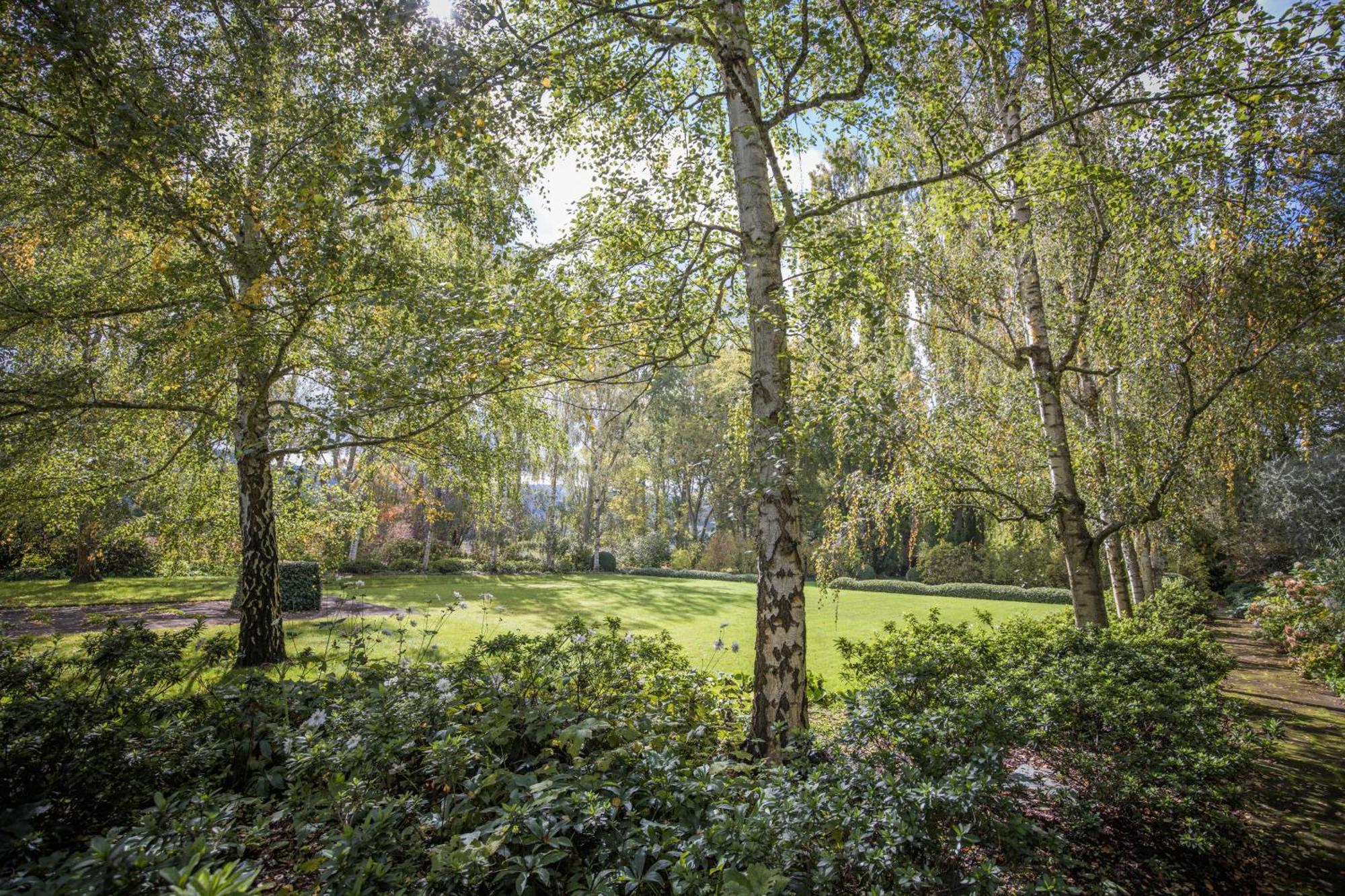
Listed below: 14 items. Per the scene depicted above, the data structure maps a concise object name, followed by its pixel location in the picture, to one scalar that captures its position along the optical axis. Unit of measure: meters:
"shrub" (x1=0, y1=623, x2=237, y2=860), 2.65
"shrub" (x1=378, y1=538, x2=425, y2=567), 24.06
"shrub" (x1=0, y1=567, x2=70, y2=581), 16.27
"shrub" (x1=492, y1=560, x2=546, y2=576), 23.08
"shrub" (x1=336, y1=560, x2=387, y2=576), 20.47
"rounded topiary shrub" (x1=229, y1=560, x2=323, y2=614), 12.81
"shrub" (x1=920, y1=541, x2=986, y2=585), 21.94
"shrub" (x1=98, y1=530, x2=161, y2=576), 16.64
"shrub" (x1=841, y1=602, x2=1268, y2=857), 2.99
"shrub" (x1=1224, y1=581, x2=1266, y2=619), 14.60
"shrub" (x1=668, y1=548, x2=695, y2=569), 26.81
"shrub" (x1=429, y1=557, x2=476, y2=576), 22.97
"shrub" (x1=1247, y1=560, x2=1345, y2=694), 7.35
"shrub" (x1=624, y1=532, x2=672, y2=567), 27.66
